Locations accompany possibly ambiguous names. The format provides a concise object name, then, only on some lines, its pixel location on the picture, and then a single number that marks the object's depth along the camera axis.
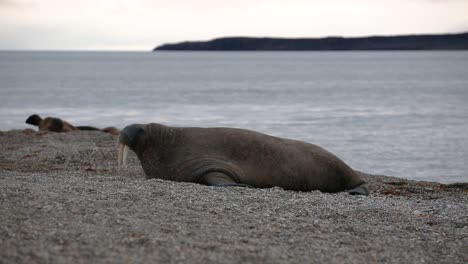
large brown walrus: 19.59
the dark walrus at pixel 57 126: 43.03
